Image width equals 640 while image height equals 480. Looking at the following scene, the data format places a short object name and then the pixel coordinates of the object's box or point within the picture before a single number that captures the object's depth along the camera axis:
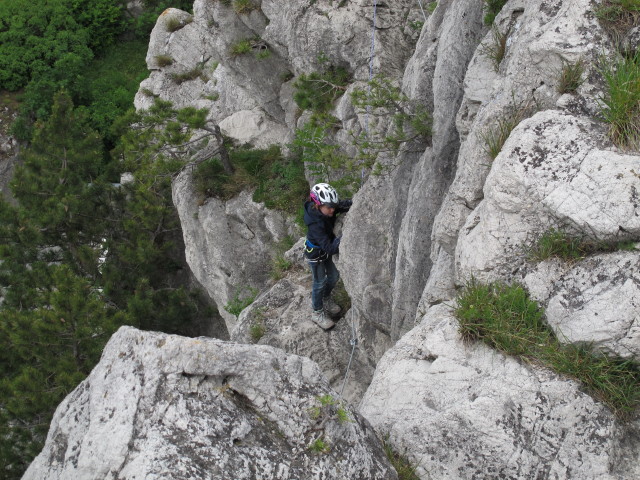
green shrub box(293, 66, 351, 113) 15.26
